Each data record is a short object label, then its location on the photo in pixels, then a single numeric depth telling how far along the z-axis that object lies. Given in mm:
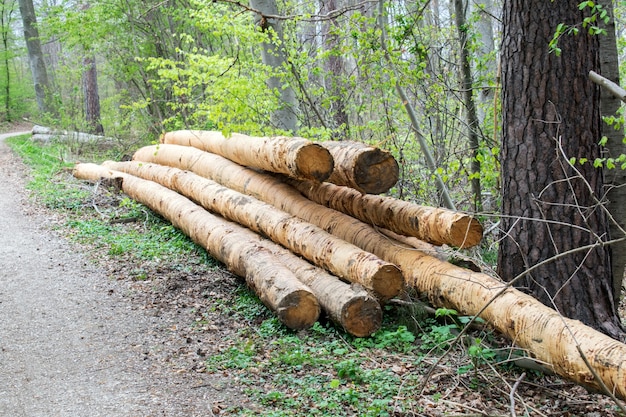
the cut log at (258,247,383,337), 5496
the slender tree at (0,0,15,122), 28047
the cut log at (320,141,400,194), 6219
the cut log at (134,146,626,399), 3924
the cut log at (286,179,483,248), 5672
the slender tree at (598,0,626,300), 5324
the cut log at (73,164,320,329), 5695
